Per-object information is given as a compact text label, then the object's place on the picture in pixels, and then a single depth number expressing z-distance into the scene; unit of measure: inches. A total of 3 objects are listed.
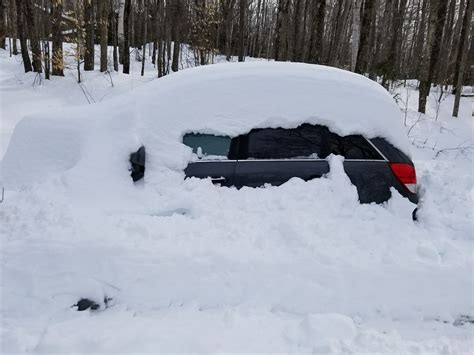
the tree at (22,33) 608.7
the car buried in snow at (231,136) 144.5
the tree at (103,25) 594.0
